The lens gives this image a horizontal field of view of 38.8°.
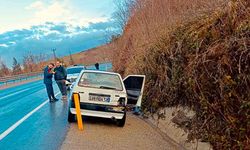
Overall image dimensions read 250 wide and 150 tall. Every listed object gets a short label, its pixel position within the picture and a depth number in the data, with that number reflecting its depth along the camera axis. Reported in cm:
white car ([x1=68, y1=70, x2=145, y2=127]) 1104
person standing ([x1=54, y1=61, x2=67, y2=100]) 1855
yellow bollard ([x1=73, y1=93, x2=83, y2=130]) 1073
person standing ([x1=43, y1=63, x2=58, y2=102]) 1814
